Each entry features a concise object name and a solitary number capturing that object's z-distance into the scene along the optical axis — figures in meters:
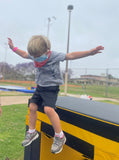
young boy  1.45
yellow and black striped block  1.19
